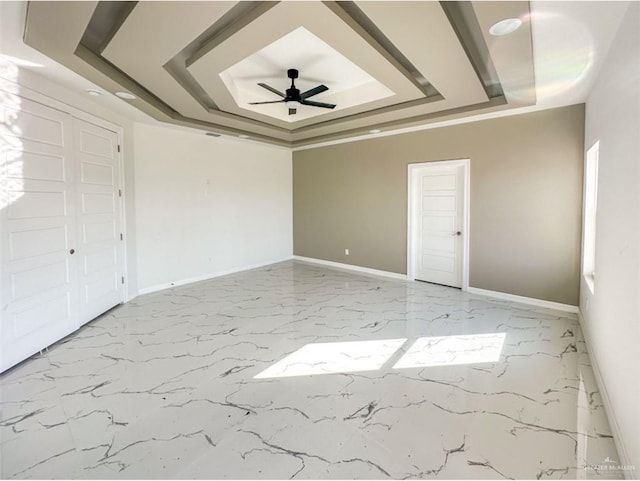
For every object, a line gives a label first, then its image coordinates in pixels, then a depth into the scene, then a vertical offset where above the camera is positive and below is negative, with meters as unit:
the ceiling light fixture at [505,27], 2.25 +1.40
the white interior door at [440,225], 5.10 -0.10
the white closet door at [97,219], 3.63 +0.03
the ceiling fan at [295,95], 3.82 +1.56
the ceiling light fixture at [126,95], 3.51 +1.41
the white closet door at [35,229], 2.72 -0.07
